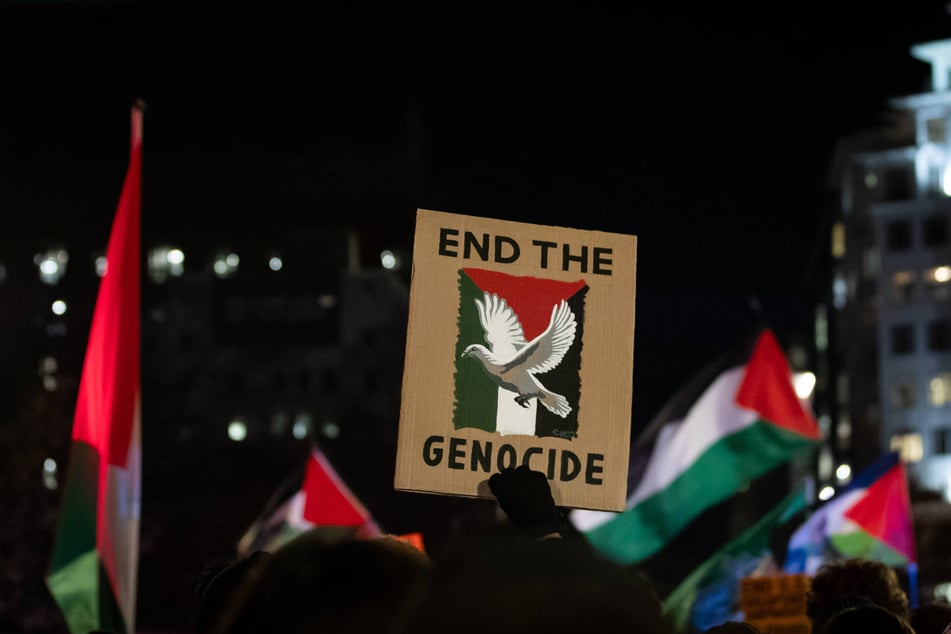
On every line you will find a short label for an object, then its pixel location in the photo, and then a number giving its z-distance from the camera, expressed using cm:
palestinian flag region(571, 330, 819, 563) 1415
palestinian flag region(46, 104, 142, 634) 927
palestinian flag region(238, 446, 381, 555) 1530
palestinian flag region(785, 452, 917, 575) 1381
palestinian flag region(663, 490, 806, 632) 1273
